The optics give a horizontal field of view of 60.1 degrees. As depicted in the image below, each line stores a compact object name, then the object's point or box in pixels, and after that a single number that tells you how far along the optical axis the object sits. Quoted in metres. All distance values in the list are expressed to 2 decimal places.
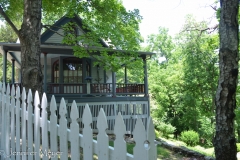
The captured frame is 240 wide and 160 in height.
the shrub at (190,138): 17.89
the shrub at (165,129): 20.62
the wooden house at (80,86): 11.77
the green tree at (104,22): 8.25
